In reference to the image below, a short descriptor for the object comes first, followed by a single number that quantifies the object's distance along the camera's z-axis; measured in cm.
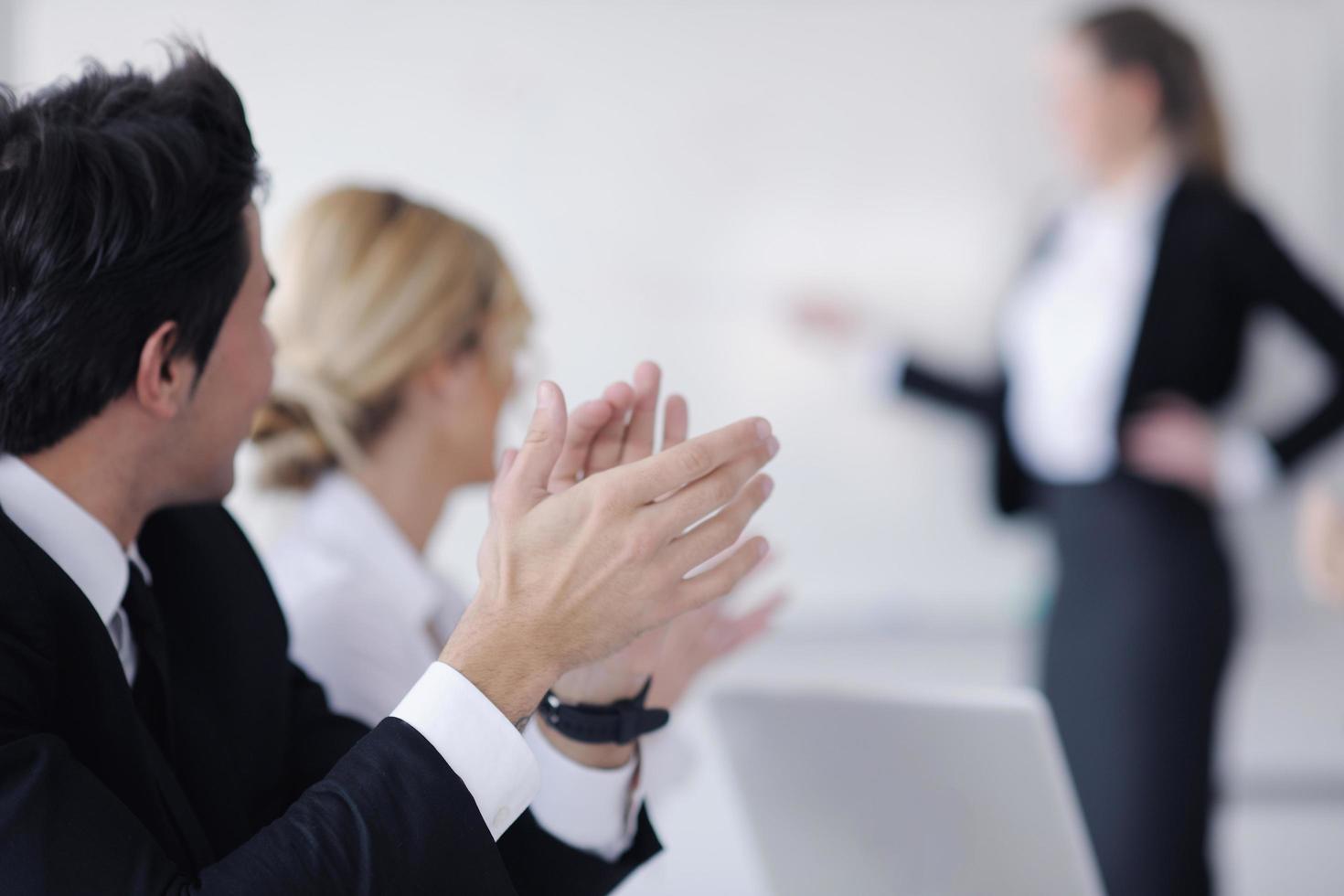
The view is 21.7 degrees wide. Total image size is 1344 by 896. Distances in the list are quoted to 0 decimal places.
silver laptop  189
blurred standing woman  294
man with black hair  178
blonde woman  234
